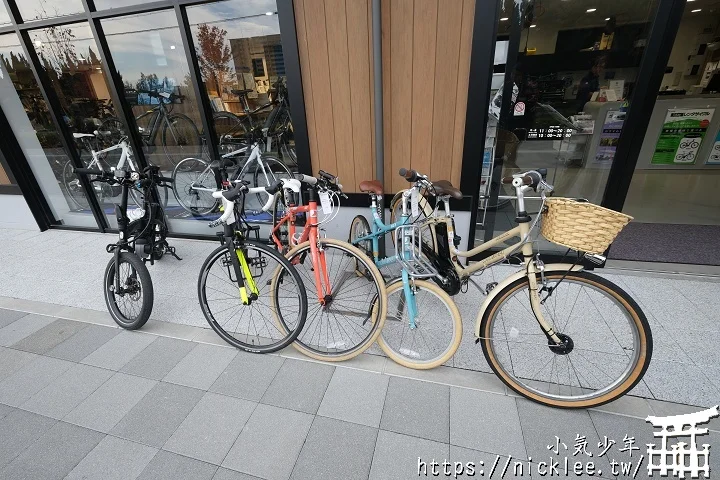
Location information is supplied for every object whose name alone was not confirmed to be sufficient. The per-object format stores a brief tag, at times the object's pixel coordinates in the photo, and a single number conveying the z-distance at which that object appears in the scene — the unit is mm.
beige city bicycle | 1528
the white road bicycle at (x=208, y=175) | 3971
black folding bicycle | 2510
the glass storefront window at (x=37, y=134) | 3992
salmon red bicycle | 2039
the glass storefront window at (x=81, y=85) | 3742
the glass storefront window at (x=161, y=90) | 3541
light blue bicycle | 1962
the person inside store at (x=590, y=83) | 2922
